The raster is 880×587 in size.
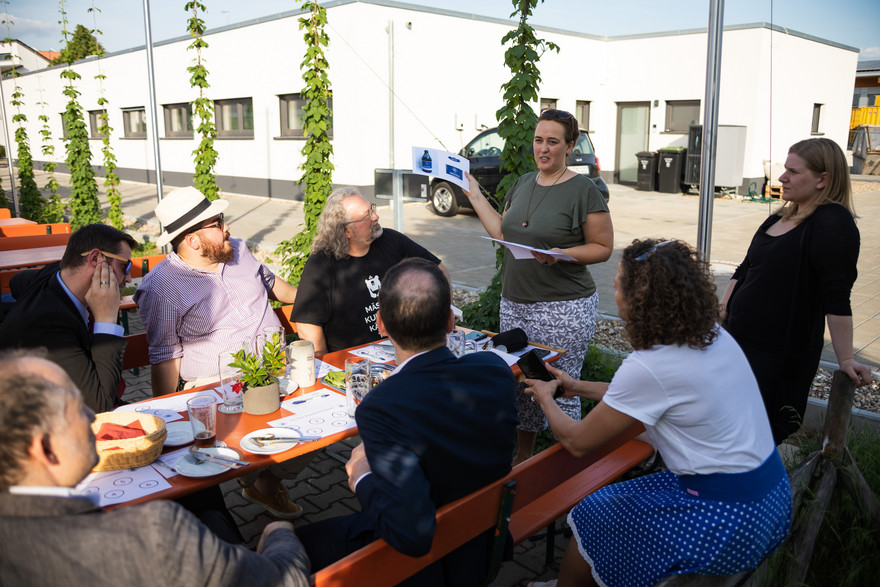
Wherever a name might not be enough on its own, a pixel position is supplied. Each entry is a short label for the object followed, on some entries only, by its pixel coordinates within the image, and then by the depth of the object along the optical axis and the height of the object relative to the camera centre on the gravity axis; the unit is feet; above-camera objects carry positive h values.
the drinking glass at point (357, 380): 8.98 -2.80
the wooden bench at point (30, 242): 22.71 -2.32
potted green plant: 8.63 -2.71
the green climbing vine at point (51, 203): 40.07 -1.87
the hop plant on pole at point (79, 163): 35.19 +0.50
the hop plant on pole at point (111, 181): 34.30 -0.46
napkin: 7.48 -2.89
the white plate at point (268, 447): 7.64 -3.14
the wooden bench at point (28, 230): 25.17 -2.15
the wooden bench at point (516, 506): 5.99 -3.68
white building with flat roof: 50.21 +7.01
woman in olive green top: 11.36 -1.31
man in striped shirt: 10.77 -2.14
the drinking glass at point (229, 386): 8.85 -2.93
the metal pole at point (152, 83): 25.06 +3.41
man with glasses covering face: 8.61 -1.88
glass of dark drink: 7.84 -2.86
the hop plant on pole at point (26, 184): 43.42 -0.71
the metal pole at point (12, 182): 43.21 -0.57
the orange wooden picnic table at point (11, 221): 27.70 -2.01
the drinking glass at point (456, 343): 10.39 -2.68
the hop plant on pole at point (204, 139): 29.55 +1.46
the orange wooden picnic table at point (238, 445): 6.81 -3.18
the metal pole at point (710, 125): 12.46 +0.83
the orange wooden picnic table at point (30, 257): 19.28 -2.54
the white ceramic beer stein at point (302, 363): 9.74 -2.76
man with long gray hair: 11.72 -1.86
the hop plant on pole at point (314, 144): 22.22 +0.91
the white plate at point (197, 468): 7.02 -3.12
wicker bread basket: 7.05 -2.93
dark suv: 43.93 +0.21
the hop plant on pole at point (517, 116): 17.08 +1.39
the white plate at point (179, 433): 7.80 -3.10
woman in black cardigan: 9.28 -1.66
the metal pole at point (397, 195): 19.86 -0.72
